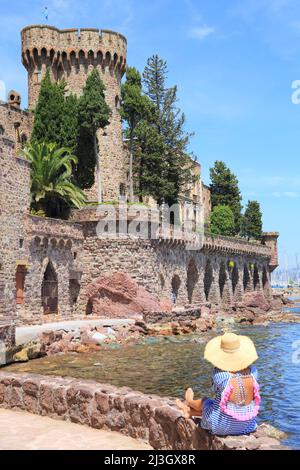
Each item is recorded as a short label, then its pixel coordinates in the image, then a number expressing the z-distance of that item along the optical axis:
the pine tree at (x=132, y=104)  39.84
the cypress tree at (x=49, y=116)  36.84
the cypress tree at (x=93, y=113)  36.25
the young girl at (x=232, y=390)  5.91
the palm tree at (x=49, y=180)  31.63
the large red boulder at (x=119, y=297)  32.41
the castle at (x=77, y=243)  26.80
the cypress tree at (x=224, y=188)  67.38
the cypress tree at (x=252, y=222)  68.81
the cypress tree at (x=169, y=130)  44.59
